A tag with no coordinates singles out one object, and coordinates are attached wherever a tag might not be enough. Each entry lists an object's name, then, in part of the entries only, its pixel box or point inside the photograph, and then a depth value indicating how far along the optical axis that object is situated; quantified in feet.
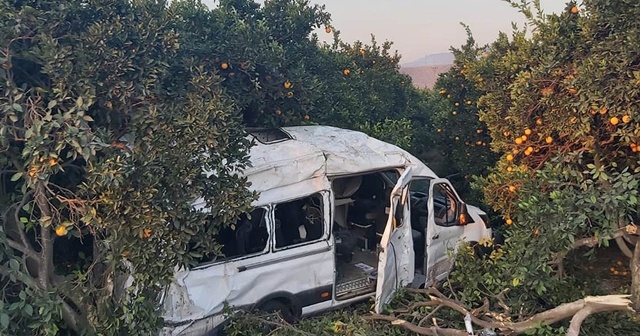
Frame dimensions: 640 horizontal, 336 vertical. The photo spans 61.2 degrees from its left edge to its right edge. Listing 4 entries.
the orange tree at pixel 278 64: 20.61
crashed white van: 17.70
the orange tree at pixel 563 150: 15.85
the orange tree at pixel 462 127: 34.37
